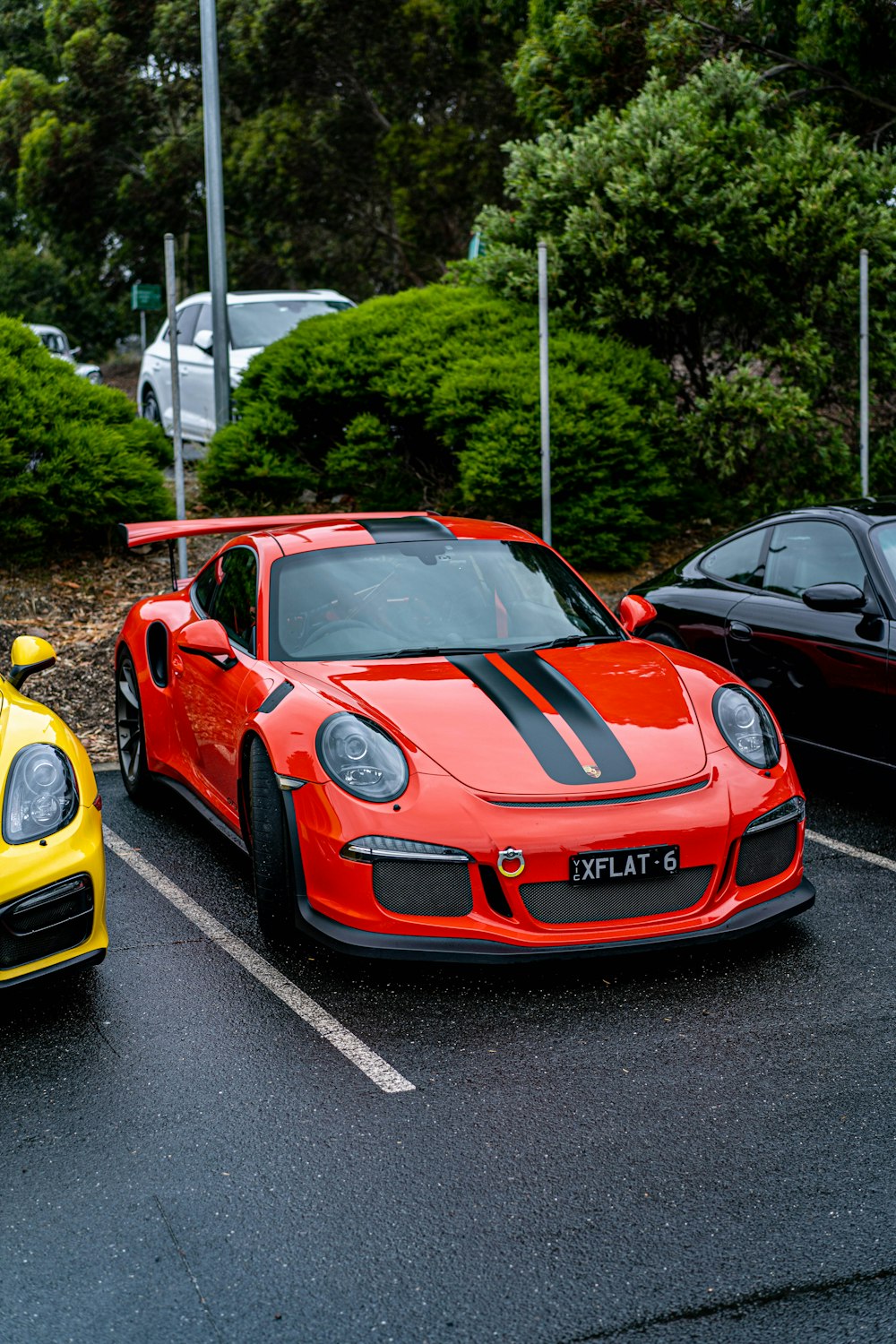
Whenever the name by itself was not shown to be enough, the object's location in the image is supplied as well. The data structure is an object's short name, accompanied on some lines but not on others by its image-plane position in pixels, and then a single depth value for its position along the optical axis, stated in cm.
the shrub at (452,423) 1105
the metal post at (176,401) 911
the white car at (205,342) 1452
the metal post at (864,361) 1112
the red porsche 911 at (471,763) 443
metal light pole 1286
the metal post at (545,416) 979
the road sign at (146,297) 1443
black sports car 629
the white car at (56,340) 2639
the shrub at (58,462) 1038
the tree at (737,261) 1191
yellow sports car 418
